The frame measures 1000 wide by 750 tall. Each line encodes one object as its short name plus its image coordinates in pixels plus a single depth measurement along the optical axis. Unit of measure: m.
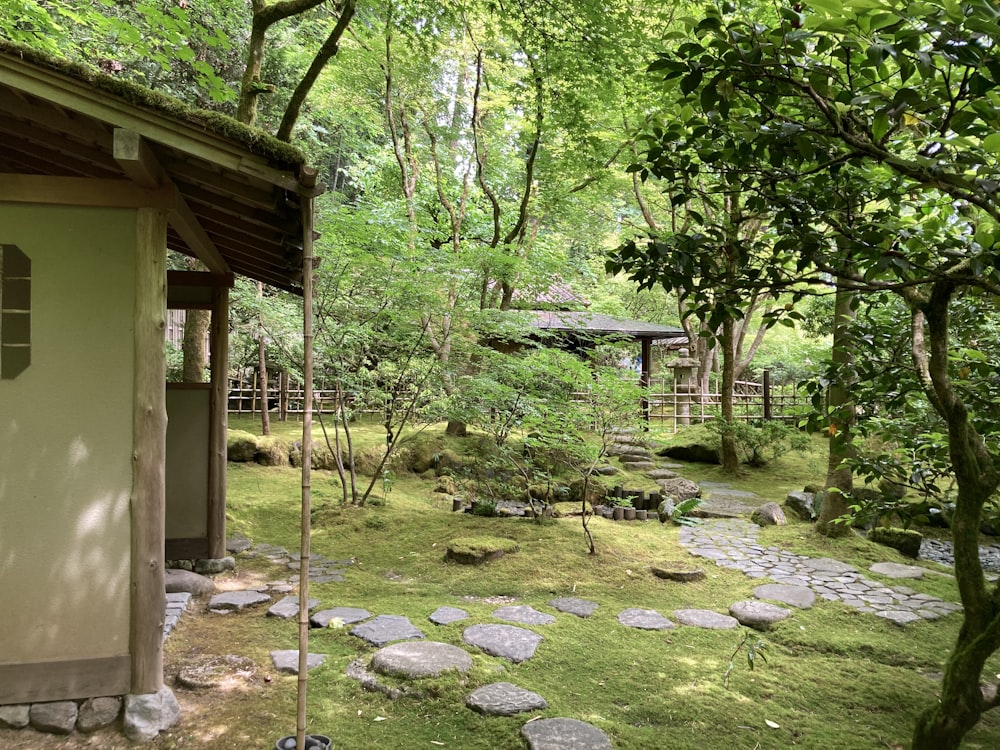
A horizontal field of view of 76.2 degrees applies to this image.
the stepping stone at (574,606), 5.42
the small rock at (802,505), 9.60
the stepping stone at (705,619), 5.21
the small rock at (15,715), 3.24
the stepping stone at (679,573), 6.41
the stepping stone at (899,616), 5.52
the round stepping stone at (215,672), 3.82
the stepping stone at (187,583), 5.39
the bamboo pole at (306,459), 3.00
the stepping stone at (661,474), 12.38
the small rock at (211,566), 6.03
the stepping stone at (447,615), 4.94
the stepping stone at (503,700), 3.57
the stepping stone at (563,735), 3.20
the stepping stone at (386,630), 4.57
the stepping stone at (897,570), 6.92
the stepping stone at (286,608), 5.06
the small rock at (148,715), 3.27
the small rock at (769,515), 9.15
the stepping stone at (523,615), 5.11
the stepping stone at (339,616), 4.92
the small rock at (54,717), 3.25
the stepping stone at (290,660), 4.11
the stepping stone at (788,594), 5.86
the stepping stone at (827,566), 6.99
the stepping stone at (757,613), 5.29
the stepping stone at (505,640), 4.39
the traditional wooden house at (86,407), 3.32
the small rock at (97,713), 3.29
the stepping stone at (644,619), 5.16
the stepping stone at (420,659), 3.98
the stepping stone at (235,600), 5.22
